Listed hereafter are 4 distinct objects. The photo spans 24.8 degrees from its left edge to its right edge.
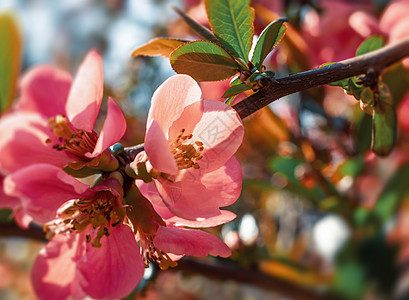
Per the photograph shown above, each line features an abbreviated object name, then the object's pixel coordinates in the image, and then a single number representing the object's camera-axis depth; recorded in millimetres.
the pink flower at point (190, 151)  281
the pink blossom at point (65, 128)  289
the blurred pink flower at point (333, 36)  453
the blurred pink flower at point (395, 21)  385
